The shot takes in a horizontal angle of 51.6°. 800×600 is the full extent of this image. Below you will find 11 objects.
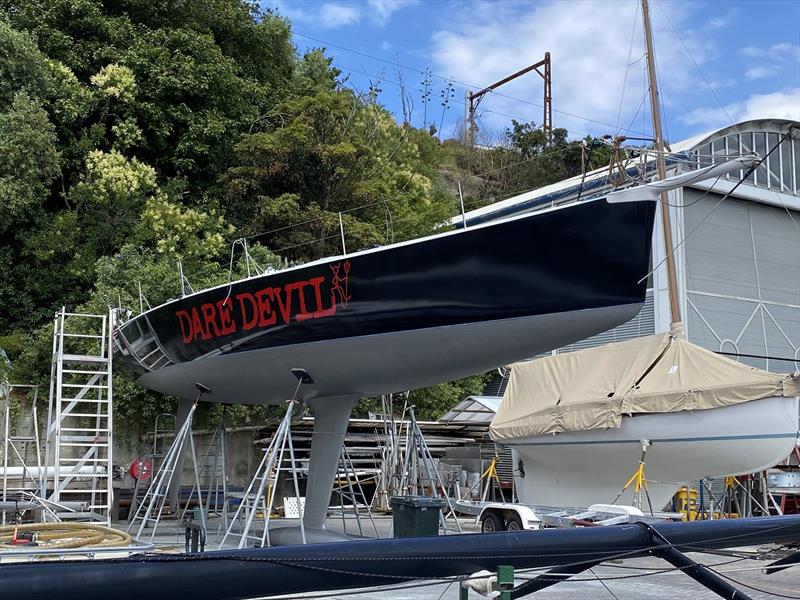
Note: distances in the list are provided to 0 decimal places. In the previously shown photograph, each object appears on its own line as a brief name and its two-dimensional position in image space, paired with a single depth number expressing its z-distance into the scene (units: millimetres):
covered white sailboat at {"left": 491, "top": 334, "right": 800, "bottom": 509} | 11289
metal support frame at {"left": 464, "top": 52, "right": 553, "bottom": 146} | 40969
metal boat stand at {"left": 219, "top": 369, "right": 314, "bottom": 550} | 7977
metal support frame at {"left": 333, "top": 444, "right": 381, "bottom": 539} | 10041
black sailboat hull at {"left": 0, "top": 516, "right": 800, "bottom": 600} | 2322
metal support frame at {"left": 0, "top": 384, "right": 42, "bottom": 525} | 12492
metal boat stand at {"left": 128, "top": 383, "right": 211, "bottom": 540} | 9397
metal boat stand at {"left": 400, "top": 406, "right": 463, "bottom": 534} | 9586
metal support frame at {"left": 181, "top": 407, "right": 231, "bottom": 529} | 10907
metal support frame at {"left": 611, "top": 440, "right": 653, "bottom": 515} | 11391
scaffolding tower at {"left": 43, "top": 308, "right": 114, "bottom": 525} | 11172
